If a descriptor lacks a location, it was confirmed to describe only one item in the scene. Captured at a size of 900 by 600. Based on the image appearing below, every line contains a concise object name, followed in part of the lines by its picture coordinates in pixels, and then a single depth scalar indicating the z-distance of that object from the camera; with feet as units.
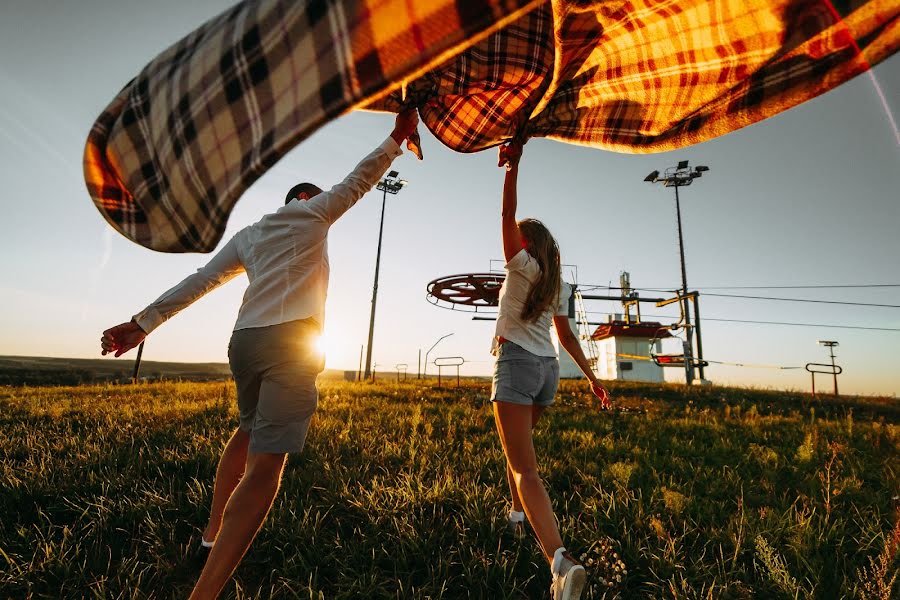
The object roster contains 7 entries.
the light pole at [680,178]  98.17
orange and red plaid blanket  1.77
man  6.30
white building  99.22
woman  7.97
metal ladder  54.96
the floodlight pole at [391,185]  109.77
